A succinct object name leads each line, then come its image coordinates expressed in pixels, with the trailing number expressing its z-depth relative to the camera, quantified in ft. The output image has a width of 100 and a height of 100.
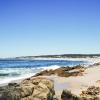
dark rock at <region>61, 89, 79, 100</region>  18.61
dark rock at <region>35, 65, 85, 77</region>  31.82
